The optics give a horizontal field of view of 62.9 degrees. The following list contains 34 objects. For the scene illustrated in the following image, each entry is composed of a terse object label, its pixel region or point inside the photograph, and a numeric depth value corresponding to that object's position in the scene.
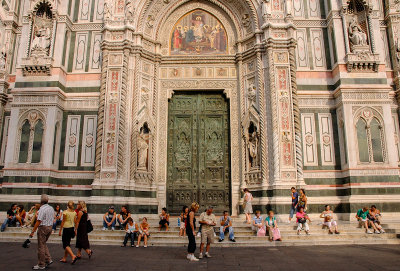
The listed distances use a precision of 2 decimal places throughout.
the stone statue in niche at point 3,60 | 16.31
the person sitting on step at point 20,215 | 12.24
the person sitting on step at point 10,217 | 11.89
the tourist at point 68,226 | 7.51
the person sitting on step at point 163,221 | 11.70
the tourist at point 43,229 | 6.81
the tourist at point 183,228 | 11.13
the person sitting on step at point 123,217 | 11.73
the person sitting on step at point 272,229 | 10.65
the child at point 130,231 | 10.43
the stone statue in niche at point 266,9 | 15.49
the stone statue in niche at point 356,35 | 14.84
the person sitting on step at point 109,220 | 11.92
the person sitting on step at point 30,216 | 12.17
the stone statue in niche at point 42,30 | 15.18
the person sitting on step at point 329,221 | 11.21
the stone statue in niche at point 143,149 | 14.75
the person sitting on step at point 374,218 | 11.30
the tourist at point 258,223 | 11.11
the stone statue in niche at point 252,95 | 15.53
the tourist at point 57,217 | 11.87
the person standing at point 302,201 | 11.56
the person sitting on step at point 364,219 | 11.23
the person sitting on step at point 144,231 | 10.36
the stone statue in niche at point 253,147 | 14.84
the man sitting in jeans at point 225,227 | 10.55
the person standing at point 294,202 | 11.92
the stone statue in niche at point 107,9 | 15.70
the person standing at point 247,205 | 12.88
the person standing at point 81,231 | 7.90
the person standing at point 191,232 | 7.98
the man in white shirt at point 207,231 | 8.31
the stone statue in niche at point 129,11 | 15.69
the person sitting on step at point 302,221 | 11.19
